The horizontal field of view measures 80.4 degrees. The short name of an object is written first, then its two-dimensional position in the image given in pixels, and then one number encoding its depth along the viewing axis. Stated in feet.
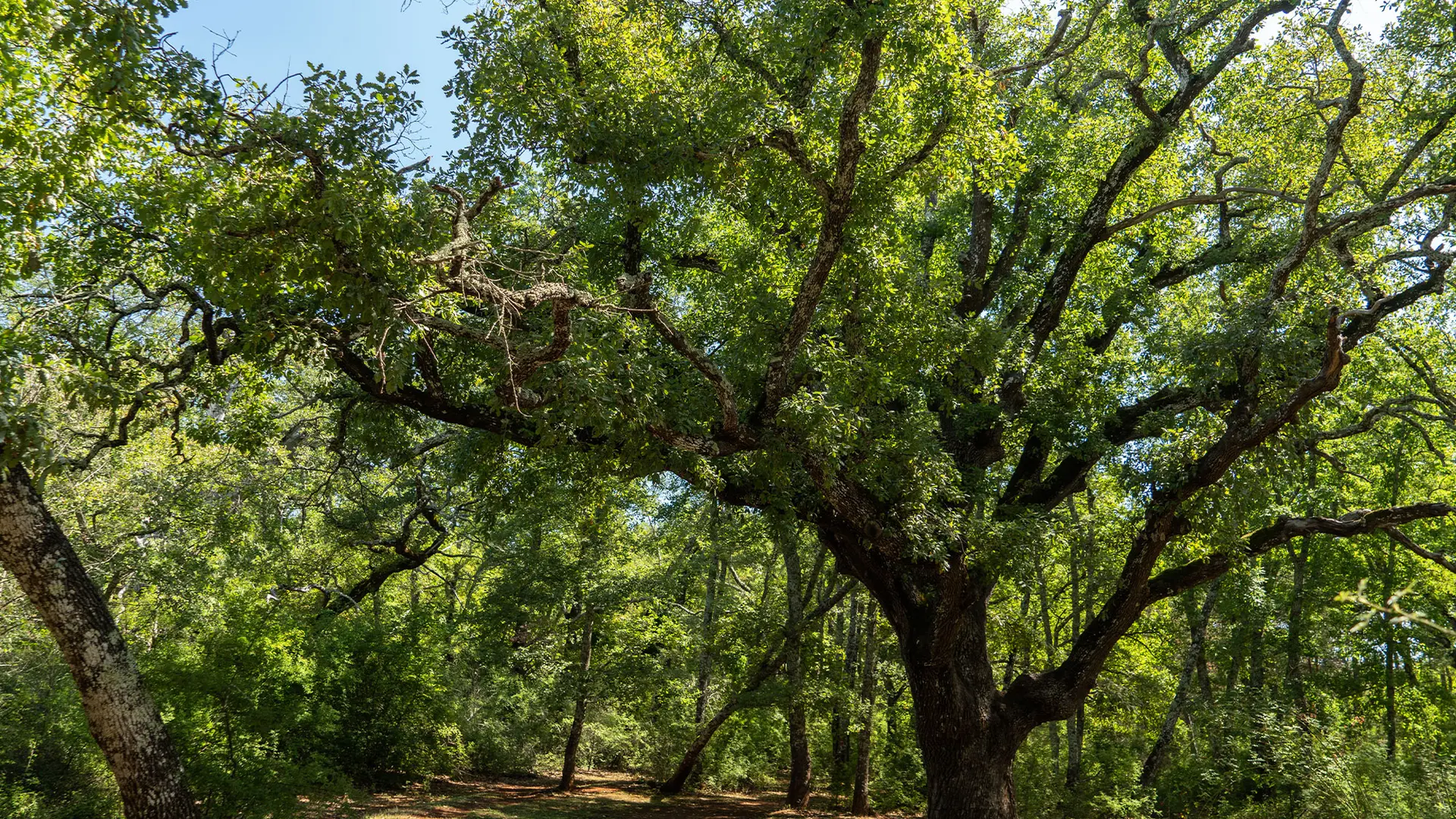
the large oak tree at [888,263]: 19.39
